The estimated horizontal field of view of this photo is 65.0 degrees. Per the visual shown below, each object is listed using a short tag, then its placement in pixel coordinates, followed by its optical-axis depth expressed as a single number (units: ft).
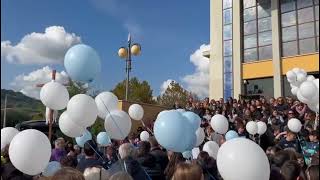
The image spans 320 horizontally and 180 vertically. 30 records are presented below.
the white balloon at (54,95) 12.64
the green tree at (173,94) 82.90
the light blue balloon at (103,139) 15.66
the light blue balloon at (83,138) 14.82
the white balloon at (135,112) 18.35
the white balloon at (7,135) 11.60
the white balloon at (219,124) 17.43
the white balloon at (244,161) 7.18
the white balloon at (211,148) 13.01
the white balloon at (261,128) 19.21
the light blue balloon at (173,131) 10.58
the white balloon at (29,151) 9.39
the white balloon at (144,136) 18.50
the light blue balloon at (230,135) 16.27
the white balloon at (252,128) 19.18
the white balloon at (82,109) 11.93
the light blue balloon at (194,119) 12.49
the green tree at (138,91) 75.31
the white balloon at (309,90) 14.96
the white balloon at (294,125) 18.37
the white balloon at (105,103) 13.76
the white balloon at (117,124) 12.96
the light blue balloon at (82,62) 12.29
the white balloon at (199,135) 13.50
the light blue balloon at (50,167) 10.45
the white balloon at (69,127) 12.58
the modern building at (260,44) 46.23
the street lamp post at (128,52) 32.51
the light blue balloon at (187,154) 13.16
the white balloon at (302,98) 15.65
